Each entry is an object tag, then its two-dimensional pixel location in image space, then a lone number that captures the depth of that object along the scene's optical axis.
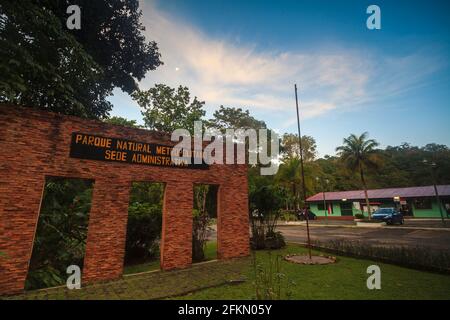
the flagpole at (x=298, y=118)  11.07
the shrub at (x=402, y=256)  8.14
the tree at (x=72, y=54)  8.03
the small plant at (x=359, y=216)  35.51
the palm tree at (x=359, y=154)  33.28
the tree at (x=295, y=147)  48.31
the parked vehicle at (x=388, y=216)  26.14
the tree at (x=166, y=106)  21.83
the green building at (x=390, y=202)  32.78
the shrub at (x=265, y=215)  13.83
